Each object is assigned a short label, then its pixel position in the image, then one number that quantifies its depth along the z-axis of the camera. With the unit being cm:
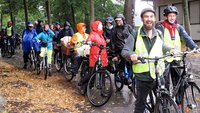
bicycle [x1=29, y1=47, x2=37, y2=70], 918
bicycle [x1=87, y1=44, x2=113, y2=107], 524
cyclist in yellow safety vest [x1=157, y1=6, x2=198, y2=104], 420
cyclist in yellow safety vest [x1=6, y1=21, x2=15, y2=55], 1316
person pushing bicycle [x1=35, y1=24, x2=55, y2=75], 823
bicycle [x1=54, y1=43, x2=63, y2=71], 911
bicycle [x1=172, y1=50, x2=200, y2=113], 397
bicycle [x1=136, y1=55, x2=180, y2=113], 313
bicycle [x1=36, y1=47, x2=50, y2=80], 792
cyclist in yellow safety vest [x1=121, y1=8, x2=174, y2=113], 329
